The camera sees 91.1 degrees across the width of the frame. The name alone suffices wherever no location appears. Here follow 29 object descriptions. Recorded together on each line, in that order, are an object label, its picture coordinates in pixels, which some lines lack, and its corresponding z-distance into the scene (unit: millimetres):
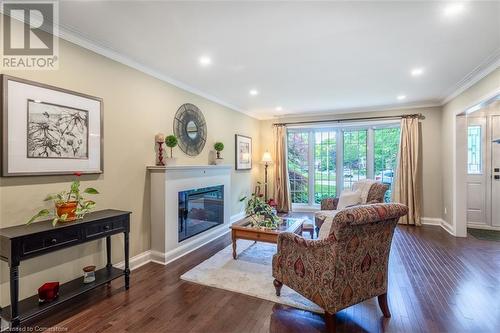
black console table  1779
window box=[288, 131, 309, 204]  6566
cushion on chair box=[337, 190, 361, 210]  4148
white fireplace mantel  3297
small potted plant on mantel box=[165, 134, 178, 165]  3498
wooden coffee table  3061
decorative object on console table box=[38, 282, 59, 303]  2033
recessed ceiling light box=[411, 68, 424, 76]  3350
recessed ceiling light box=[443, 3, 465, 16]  1985
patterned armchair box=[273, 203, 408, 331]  1795
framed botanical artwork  2051
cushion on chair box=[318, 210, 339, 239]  2119
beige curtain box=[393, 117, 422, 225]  5160
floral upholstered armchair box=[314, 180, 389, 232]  3977
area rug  2420
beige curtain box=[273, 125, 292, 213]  6398
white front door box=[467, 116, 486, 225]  4859
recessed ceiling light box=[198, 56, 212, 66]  3001
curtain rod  5242
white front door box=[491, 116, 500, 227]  4730
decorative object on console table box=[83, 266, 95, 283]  2389
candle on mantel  3471
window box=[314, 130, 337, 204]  6258
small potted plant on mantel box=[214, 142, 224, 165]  4713
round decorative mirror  3951
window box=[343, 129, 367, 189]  5934
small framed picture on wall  5672
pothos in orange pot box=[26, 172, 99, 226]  2156
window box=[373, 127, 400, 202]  5615
